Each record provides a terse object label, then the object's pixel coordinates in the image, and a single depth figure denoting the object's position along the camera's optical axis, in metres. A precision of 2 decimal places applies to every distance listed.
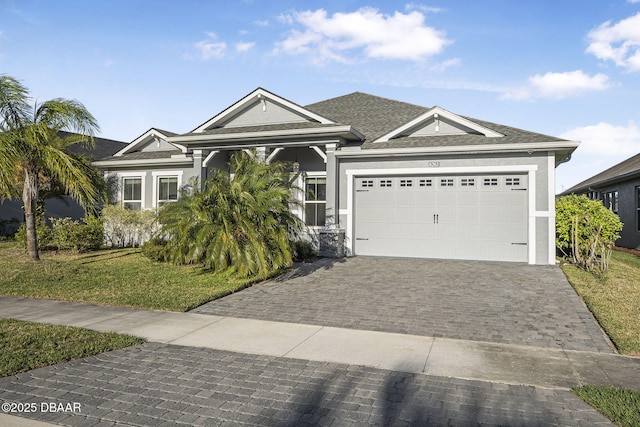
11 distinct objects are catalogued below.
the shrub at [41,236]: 15.02
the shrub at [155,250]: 12.71
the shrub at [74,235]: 14.62
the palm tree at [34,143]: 11.84
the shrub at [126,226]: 16.47
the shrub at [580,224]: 12.38
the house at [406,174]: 12.58
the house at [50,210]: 21.59
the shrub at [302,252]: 13.14
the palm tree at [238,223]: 9.65
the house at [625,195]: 17.80
